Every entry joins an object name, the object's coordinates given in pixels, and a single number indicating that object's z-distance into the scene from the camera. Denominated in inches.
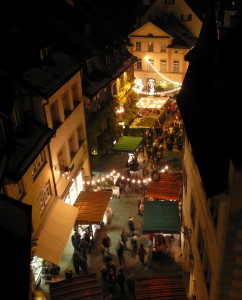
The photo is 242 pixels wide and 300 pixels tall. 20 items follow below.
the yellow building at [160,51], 2042.3
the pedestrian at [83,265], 976.9
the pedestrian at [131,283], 893.8
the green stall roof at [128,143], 1439.5
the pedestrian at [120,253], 1007.6
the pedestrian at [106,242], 1043.3
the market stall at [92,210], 1071.0
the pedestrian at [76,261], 970.7
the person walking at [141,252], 991.6
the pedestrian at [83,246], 1029.6
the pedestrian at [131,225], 1110.4
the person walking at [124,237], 1053.8
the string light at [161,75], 2030.0
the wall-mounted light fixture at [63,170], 1044.7
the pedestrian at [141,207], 1181.5
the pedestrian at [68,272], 936.5
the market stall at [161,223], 981.8
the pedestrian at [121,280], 906.1
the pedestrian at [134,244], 1038.4
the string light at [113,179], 1311.5
